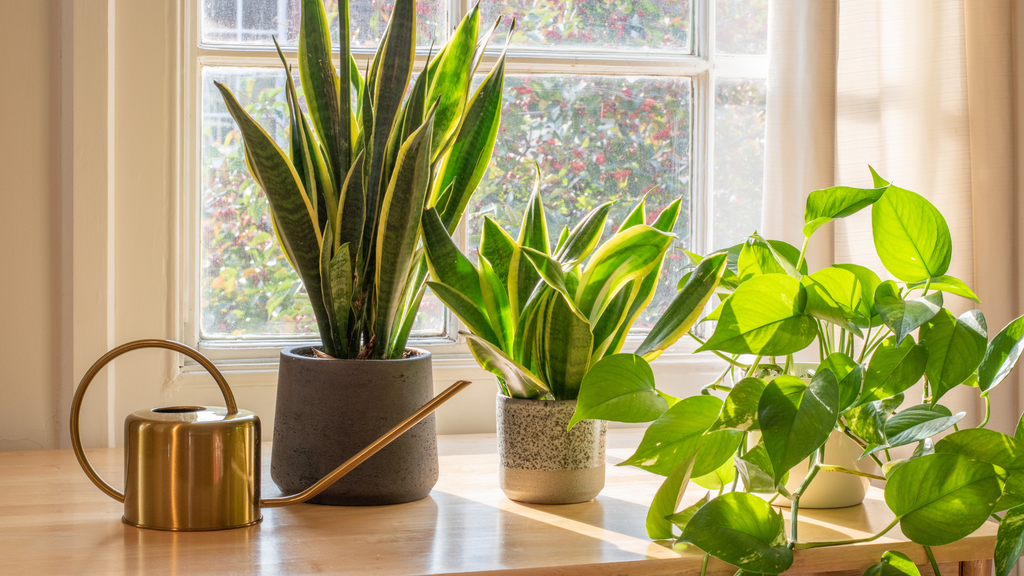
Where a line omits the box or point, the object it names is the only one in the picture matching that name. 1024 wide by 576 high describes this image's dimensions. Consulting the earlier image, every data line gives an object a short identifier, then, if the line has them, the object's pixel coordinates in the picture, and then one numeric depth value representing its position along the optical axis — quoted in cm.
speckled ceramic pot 180
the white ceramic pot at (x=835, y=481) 180
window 217
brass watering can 171
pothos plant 160
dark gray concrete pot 180
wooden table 166
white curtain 211
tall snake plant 179
